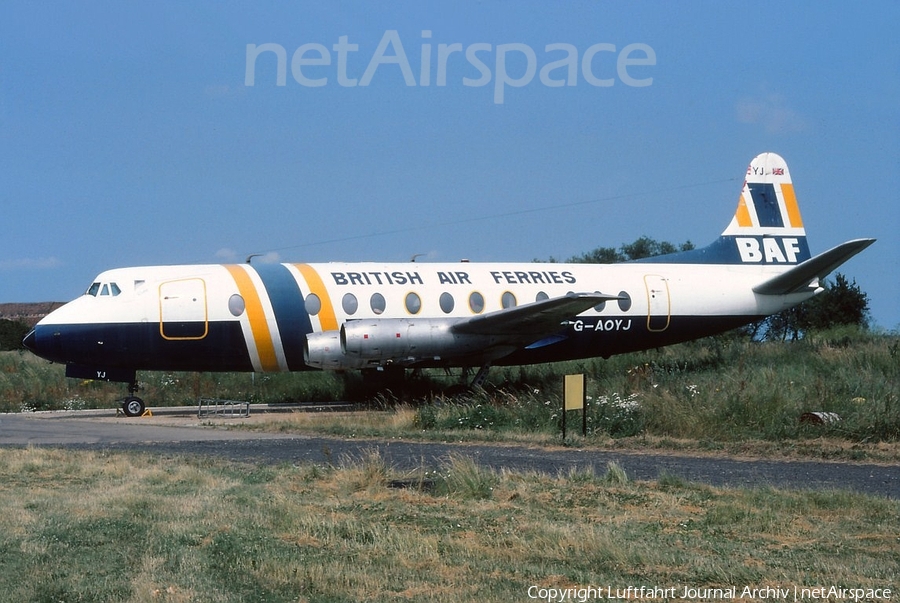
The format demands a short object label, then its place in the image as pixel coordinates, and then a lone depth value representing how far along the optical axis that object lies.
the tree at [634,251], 69.75
